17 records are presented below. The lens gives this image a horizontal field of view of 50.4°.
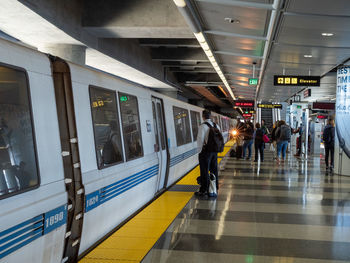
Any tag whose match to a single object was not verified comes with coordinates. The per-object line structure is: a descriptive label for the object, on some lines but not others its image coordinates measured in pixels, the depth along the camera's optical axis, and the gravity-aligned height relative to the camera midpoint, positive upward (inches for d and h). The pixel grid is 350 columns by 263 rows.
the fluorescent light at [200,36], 362.9 +66.1
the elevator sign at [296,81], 535.2 +23.0
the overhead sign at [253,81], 649.6 +31.5
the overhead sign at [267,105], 1080.8 -20.9
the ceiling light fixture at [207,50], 372.8 +61.5
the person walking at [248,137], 645.3 -65.5
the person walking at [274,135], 609.2 -61.5
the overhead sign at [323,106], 1036.5 -29.9
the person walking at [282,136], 585.6 -60.8
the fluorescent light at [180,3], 262.9 +71.9
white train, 119.6 -19.6
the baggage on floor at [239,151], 660.1 -90.2
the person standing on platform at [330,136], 520.1 -57.4
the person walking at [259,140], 614.9 -68.5
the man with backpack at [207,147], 293.7 -35.9
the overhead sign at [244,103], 1114.1 -11.4
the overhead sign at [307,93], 775.7 +7.0
